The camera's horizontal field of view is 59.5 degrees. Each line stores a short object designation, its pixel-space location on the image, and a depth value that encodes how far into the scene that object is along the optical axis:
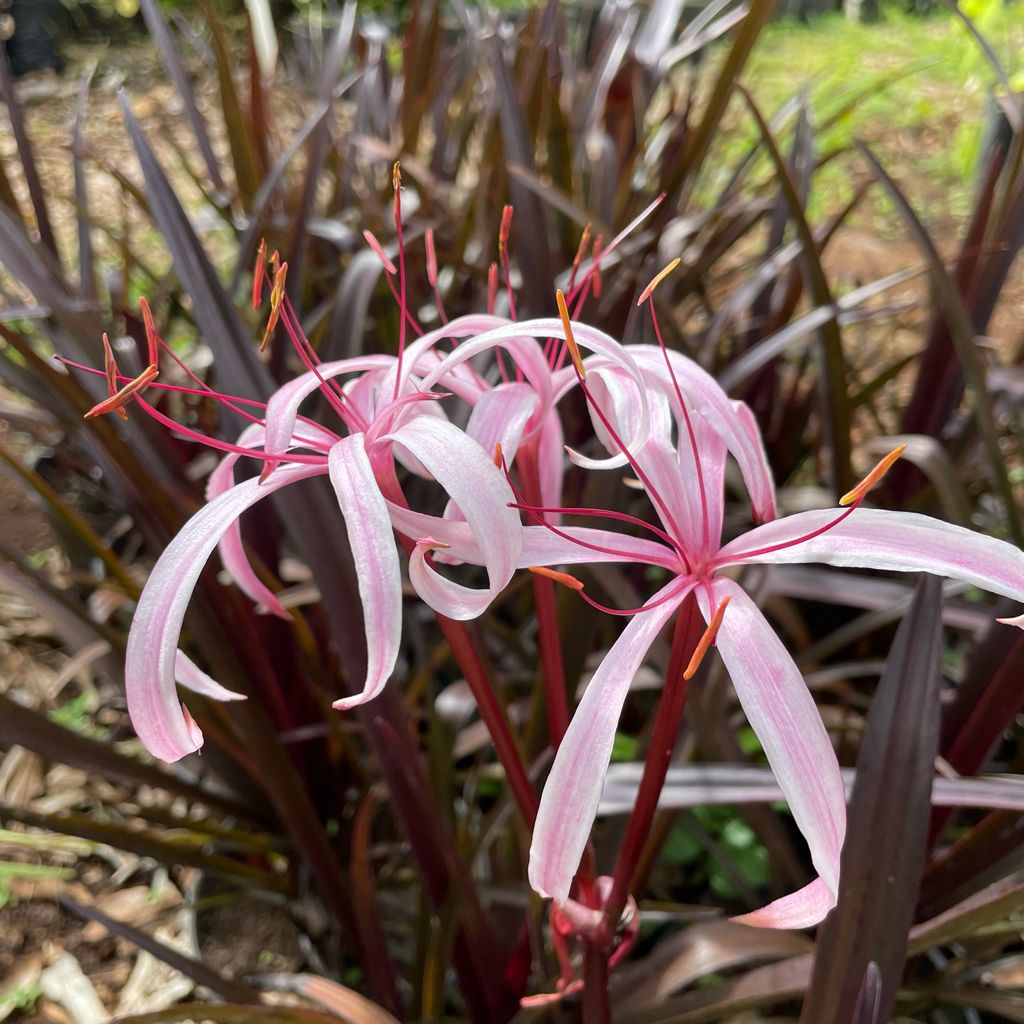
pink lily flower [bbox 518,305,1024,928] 0.28
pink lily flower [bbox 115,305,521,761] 0.28
